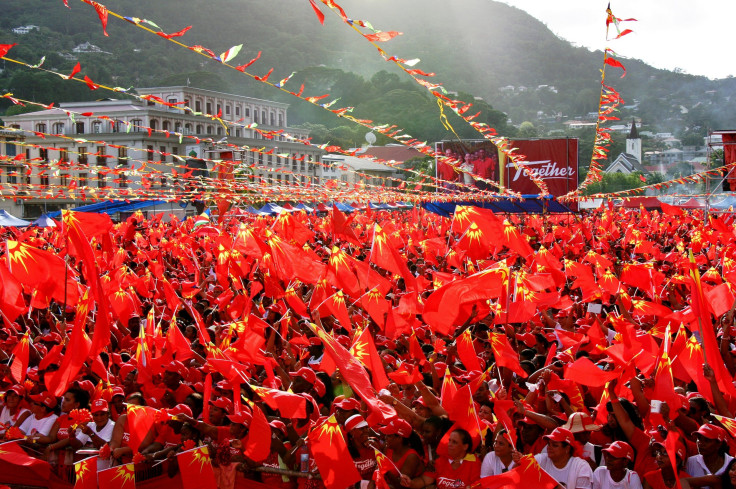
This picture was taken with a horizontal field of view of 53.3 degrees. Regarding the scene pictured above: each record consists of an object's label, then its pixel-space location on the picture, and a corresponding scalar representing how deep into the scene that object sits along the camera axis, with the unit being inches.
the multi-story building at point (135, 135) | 1424.7
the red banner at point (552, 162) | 1110.4
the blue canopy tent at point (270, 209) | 962.1
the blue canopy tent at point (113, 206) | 747.8
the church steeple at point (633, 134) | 3322.8
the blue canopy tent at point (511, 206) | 828.0
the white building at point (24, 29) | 3772.1
